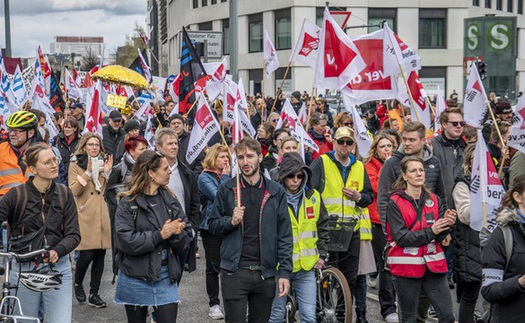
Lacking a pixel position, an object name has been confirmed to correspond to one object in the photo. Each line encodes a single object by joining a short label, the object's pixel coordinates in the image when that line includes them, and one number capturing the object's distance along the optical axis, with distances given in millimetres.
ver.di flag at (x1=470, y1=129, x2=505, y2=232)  6113
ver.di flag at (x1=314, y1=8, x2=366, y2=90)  10156
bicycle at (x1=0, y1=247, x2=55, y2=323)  5367
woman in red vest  6312
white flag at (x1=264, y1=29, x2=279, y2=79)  15567
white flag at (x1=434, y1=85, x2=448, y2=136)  12023
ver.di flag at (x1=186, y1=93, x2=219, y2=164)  9039
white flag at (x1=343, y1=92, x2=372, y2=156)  9953
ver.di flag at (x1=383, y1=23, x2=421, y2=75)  10516
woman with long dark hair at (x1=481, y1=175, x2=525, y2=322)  4844
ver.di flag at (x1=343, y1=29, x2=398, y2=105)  10461
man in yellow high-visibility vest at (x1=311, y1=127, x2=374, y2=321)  7656
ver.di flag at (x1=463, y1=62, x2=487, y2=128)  8617
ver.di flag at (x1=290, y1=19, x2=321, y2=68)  12203
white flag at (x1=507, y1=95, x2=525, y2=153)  6844
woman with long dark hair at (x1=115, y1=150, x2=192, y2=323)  5652
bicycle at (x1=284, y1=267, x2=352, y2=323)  7223
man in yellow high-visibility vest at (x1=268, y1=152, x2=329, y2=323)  6625
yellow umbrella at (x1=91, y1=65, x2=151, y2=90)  18738
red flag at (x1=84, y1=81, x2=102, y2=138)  11245
